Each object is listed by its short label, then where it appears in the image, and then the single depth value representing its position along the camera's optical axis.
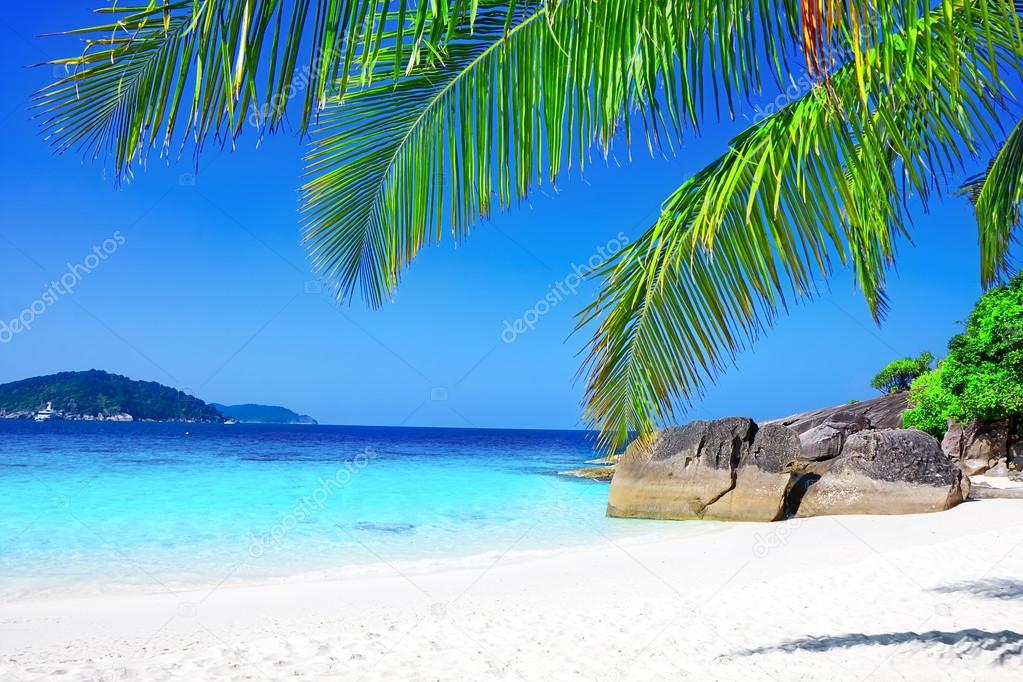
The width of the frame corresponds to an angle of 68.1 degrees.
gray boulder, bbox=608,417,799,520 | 13.25
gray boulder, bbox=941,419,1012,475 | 18.95
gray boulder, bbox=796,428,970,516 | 12.36
